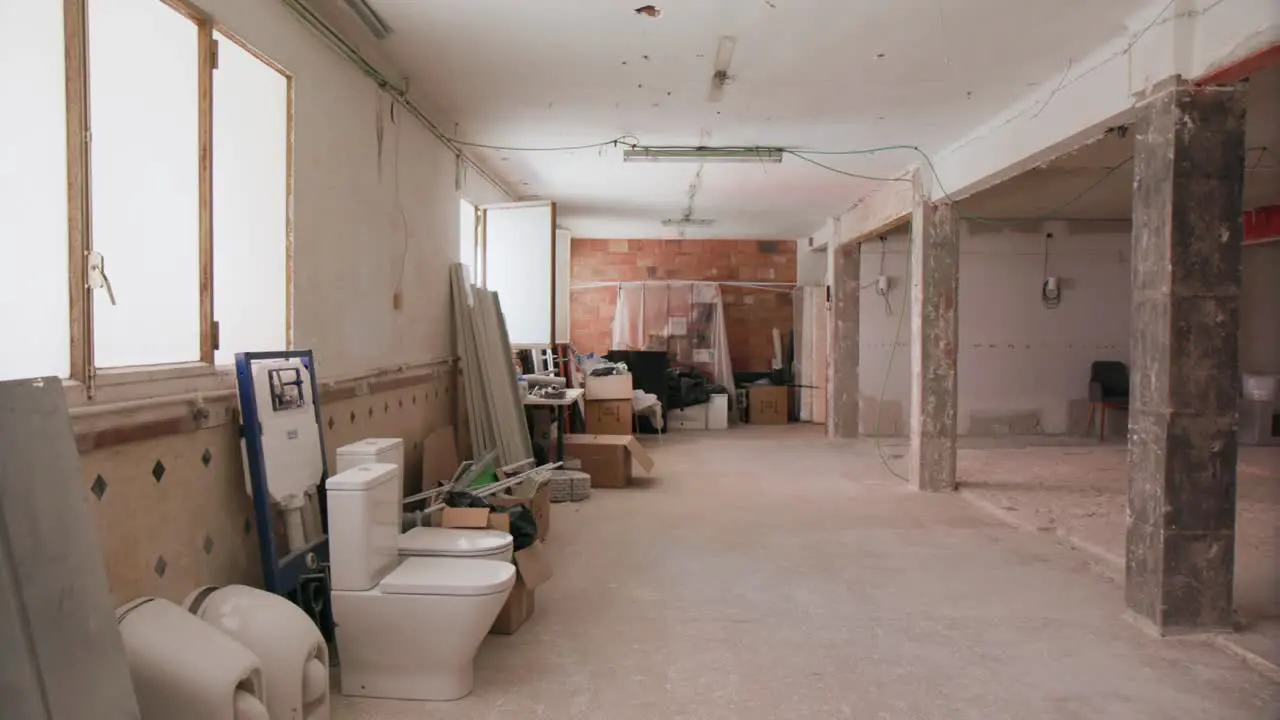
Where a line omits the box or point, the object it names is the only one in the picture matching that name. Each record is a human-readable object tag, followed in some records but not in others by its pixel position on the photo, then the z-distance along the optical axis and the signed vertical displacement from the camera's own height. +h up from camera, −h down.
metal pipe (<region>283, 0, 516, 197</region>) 2.93 +1.25
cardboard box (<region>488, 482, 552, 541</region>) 3.66 -0.90
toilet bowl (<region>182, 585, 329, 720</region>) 2.02 -0.83
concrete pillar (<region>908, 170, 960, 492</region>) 5.54 +0.08
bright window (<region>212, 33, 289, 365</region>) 2.83 +0.46
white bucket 7.89 -0.44
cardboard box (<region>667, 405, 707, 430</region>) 9.17 -0.96
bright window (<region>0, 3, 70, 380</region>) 1.90 +0.35
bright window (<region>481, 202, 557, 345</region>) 6.00 +0.58
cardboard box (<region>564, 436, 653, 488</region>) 5.81 -0.93
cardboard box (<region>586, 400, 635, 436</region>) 7.16 -0.73
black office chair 8.21 -0.48
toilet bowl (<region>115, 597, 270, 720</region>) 1.70 -0.77
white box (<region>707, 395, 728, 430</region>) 9.22 -0.88
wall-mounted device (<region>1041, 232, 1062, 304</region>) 8.51 +0.58
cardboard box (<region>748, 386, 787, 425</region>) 9.77 -0.89
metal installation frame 2.50 -0.74
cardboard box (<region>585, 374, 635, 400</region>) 7.18 -0.46
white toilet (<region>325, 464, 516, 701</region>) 2.34 -0.84
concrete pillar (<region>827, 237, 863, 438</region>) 8.40 +0.03
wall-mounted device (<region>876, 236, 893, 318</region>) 8.63 +0.62
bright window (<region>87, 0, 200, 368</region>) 2.36 +0.49
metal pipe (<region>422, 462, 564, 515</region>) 3.56 -0.71
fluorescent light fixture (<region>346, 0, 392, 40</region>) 2.98 +1.30
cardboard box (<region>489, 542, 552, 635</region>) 2.91 -0.99
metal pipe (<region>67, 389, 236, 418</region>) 1.90 -0.19
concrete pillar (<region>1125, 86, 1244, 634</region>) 2.89 -0.03
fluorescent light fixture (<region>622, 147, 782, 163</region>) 5.20 +1.28
